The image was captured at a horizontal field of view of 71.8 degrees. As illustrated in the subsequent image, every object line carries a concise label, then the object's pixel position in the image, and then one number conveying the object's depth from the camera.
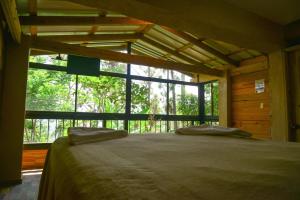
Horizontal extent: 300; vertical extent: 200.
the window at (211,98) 5.87
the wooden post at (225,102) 4.82
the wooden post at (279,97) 2.73
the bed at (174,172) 0.48
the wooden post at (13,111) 2.72
